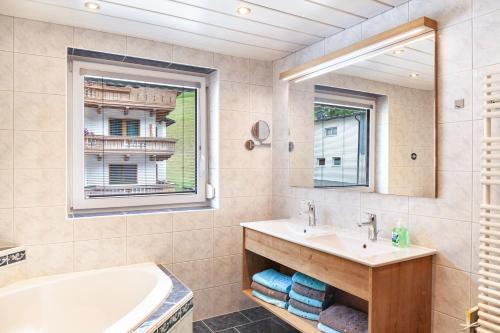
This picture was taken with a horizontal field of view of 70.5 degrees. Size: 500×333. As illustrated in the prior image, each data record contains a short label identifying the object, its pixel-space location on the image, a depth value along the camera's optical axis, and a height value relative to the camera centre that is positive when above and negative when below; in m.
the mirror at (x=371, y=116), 1.97 +0.32
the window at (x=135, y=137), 2.71 +0.21
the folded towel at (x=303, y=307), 2.24 -0.93
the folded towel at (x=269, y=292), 2.47 -0.93
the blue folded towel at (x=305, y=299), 2.24 -0.88
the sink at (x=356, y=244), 2.02 -0.50
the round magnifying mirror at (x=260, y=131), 3.18 +0.30
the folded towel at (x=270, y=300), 2.46 -0.98
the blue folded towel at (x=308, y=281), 2.27 -0.78
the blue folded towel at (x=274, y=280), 2.47 -0.85
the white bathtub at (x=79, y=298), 2.13 -0.88
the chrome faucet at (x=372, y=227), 2.17 -0.39
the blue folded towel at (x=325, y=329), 2.04 -0.97
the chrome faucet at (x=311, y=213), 2.68 -0.38
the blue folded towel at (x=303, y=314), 2.24 -0.97
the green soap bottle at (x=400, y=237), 1.99 -0.41
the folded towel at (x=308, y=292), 2.24 -0.83
